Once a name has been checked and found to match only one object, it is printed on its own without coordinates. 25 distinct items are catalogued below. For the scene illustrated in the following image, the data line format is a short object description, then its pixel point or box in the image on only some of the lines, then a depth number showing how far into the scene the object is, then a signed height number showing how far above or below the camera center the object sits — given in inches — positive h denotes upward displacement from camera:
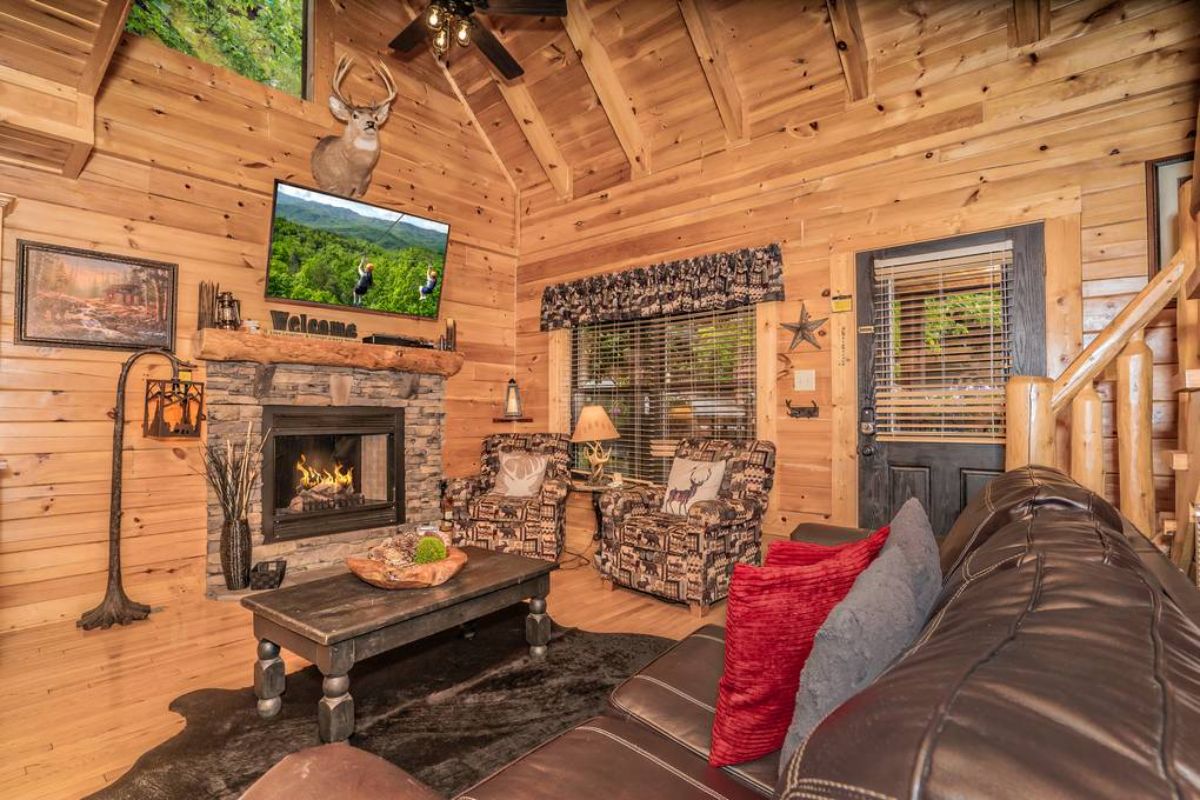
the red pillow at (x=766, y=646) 45.4 -17.8
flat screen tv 167.5 +46.9
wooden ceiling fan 132.0 +88.9
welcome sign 166.7 +24.1
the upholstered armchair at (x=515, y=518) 173.9 -31.7
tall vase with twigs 150.8 -22.1
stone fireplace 159.9 -13.0
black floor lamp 133.7 -4.8
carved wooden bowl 96.6 -26.7
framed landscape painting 132.6 +25.3
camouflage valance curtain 166.7 +37.9
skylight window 151.7 +101.3
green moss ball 101.8 -24.1
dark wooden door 131.0 +12.7
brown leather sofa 16.7 -9.3
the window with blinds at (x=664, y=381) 175.8 +9.8
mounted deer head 173.4 +77.7
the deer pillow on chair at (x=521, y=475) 185.5 -20.4
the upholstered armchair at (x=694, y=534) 139.8 -29.9
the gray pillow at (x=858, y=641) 36.3 -14.0
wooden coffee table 82.5 -31.1
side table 177.0 -22.8
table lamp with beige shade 176.6 -4.7
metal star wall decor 158.4 +22.2
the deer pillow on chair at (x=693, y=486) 154.9 -19.5
